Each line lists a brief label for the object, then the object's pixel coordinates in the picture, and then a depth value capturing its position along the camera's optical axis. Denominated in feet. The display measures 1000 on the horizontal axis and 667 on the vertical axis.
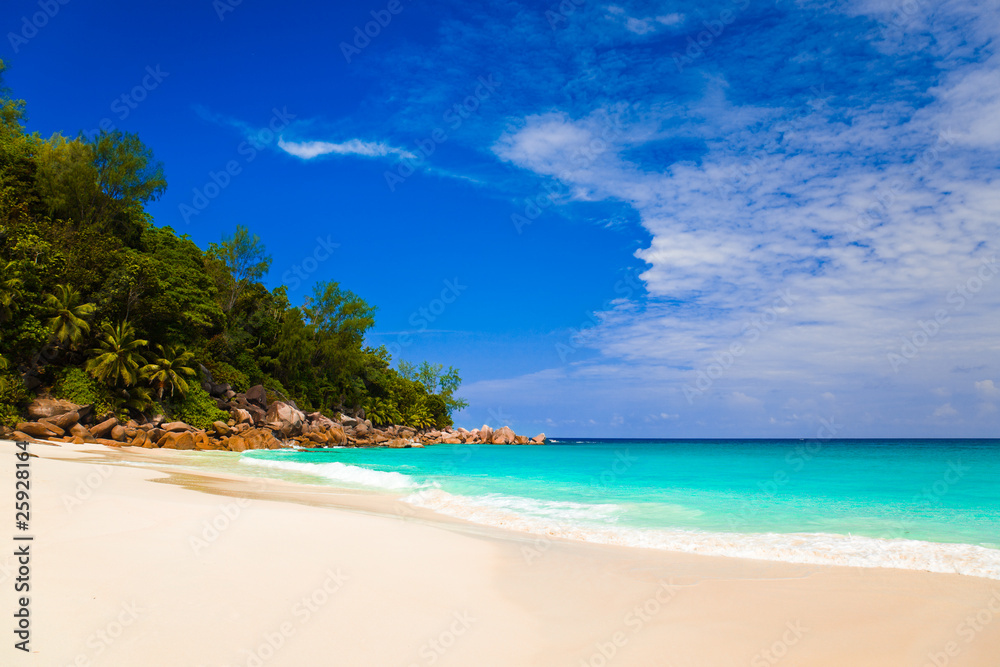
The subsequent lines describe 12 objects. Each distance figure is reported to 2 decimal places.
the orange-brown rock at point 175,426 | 90.84
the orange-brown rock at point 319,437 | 140.28
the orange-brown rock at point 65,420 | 74.08
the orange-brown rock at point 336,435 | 147.64
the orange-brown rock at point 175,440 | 86.80
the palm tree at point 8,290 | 69.82
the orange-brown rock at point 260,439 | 108.99
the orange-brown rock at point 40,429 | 67.41
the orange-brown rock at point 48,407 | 74.18
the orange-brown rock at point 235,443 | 101.89
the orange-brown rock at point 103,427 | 79.00
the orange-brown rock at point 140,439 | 82.63
